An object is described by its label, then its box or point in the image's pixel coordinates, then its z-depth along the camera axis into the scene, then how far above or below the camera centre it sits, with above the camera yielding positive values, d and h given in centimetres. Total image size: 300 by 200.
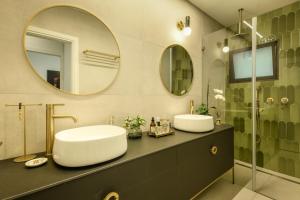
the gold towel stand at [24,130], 89 -17
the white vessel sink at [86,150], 75 -25
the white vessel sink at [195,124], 152 -22
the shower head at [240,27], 211 +101
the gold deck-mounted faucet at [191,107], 202 -7
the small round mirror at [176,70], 178 +38
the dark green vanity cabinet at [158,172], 71 -43
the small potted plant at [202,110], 202 -11
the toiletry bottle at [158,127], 139 -23
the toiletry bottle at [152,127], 142 -23
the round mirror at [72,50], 100 +37
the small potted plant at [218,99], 222 +3
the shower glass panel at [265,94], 190 +9
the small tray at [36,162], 79 -32
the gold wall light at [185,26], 189 +92
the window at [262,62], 195 +50
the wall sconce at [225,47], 228 +79
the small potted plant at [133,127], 132 -22
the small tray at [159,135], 137 -30
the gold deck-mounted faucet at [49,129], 95 -17
